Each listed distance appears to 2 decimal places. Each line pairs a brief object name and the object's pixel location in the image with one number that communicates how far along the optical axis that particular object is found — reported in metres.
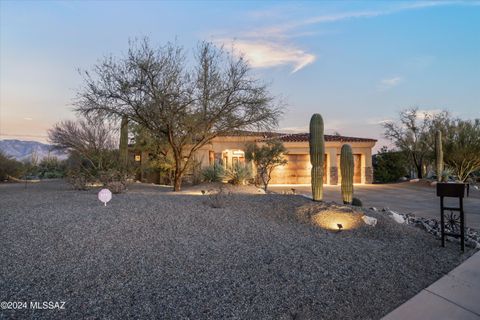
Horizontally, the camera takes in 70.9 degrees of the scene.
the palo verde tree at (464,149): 23.77
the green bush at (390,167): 28.56
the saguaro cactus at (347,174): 10.78
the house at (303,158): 24.69
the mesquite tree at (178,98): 13.47
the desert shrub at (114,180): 11.68
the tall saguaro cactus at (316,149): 10.16
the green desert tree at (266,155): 18.33
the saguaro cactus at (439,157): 22.22
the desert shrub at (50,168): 25.92
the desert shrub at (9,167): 20.23
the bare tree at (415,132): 27.88
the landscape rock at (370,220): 8.02
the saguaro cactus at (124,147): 17.51
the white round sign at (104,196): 8.28
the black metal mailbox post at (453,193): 6.54
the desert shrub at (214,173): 17.73
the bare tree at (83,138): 20.30
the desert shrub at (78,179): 12.90
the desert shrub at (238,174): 17.28
